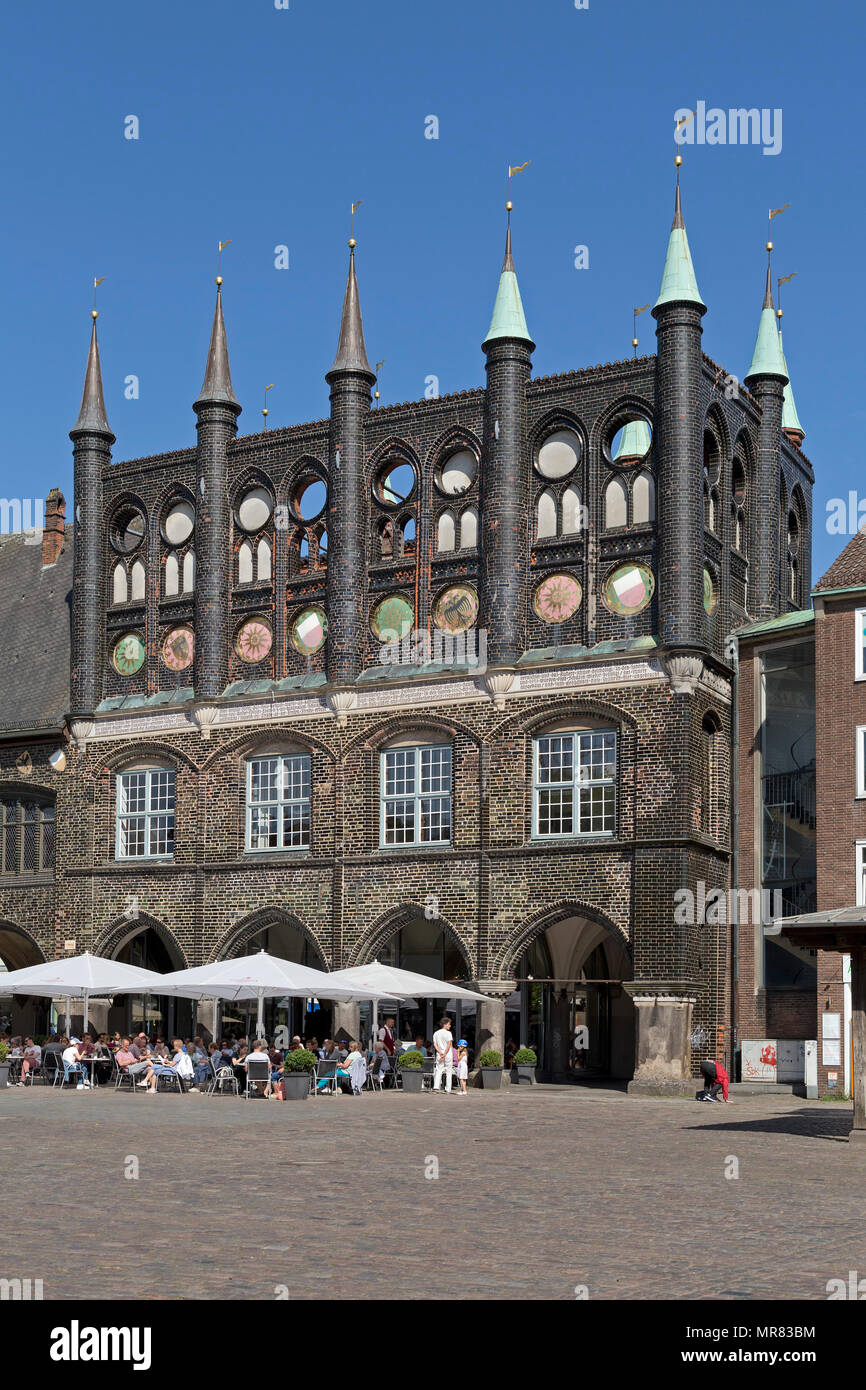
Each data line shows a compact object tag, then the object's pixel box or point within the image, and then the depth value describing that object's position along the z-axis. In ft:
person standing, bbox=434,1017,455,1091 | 117.08
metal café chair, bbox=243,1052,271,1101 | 109.19
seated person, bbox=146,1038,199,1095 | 114.83
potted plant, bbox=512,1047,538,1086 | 125.90
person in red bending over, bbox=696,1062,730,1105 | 111.75
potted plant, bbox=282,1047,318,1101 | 108.27
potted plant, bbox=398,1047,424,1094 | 118.01
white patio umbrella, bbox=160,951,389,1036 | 107.24
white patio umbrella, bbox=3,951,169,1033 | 115.55
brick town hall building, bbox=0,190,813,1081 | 124.77
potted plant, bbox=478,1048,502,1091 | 122.52
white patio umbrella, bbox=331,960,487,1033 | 116.67
